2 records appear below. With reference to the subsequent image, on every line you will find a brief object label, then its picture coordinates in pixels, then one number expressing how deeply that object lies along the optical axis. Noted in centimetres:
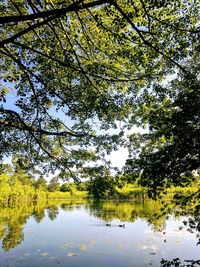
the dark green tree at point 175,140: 475
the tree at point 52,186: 8797
